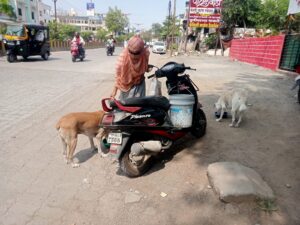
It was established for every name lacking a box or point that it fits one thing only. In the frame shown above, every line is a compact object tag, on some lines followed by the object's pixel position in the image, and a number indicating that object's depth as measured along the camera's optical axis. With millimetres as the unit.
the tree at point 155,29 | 111500
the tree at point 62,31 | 45312
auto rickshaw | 15412
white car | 33375
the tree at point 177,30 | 51869
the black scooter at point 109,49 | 24609
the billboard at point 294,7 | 8781
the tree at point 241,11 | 24422
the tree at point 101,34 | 82062
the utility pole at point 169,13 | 41575
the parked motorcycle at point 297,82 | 6285
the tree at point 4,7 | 18212
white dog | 4664
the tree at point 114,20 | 81875
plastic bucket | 3674
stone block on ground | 2721
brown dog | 3428
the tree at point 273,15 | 19922
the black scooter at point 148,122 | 3135
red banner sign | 23953
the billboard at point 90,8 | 69812
